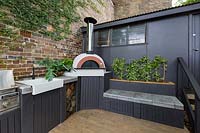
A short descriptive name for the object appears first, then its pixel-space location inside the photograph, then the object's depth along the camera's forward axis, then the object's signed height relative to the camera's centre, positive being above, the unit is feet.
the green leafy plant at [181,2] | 21.14 +11.61
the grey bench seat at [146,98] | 8.61 -2.54
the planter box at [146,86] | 10.60 -1.92
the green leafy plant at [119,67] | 13.52 -0.13
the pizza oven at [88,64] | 11.00 +0.17
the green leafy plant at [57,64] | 9.84 +0.15
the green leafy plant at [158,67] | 12.00 -0.11
